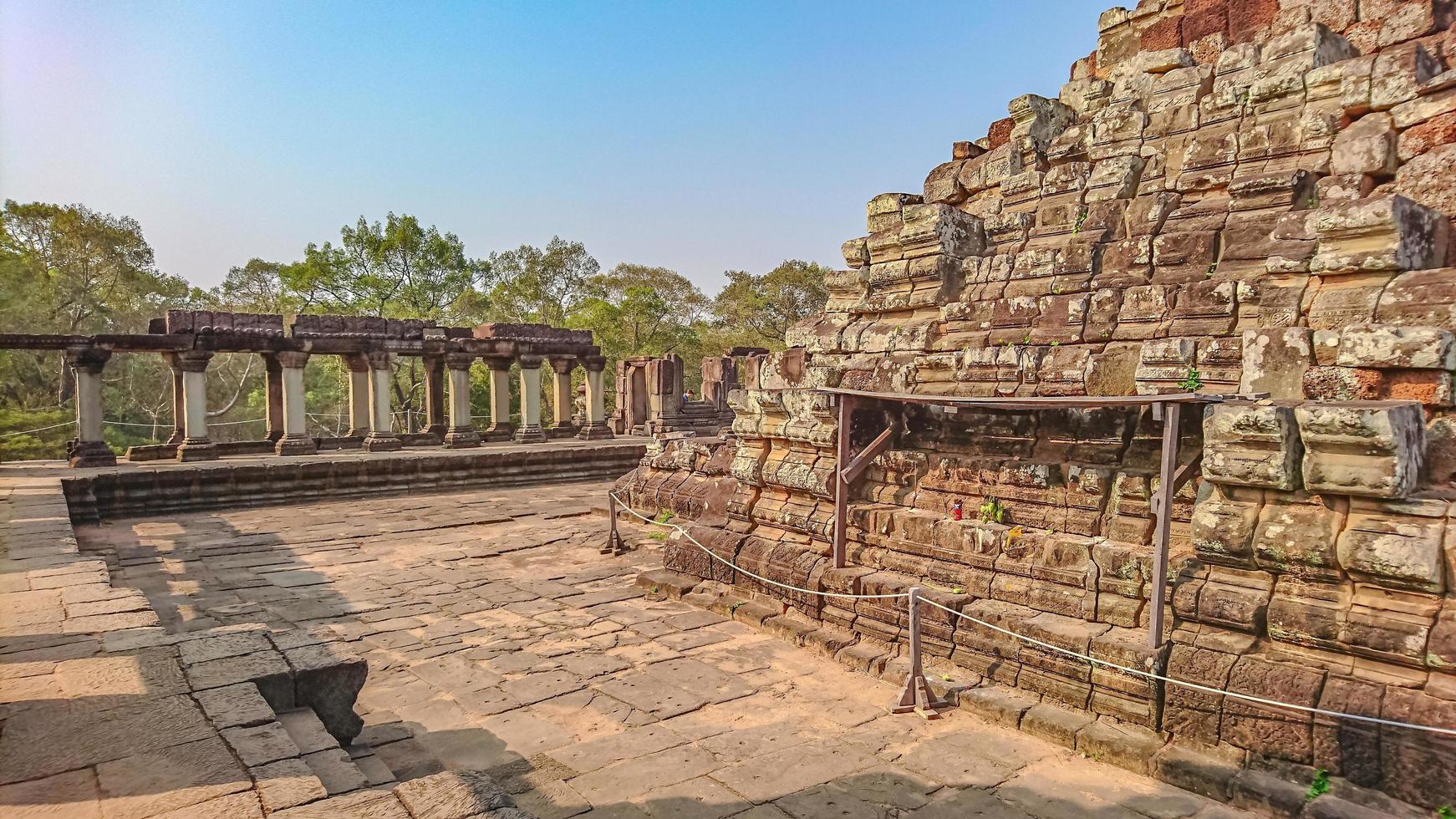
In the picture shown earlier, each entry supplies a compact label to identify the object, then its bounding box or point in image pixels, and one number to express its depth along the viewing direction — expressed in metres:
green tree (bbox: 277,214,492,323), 28.86
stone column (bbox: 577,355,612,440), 20.39
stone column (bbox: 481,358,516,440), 19.19
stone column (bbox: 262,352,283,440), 17.27
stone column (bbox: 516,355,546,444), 19.20
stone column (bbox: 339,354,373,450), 17.27
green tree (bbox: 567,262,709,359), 31.97
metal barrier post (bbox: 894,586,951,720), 4.34
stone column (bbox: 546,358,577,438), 20.41
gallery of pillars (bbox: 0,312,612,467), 13.77
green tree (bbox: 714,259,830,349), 37.50
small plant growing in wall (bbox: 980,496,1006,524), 5.08
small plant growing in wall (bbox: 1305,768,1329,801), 3.16
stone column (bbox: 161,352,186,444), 15.33
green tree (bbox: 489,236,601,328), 34.59
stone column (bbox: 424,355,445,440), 19.38
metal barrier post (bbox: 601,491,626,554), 8.60
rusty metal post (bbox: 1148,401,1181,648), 3.72
